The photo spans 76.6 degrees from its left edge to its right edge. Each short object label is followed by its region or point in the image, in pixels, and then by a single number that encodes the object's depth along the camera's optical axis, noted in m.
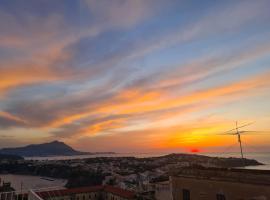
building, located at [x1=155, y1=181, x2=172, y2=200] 17.77
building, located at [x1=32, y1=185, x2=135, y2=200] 25.32
